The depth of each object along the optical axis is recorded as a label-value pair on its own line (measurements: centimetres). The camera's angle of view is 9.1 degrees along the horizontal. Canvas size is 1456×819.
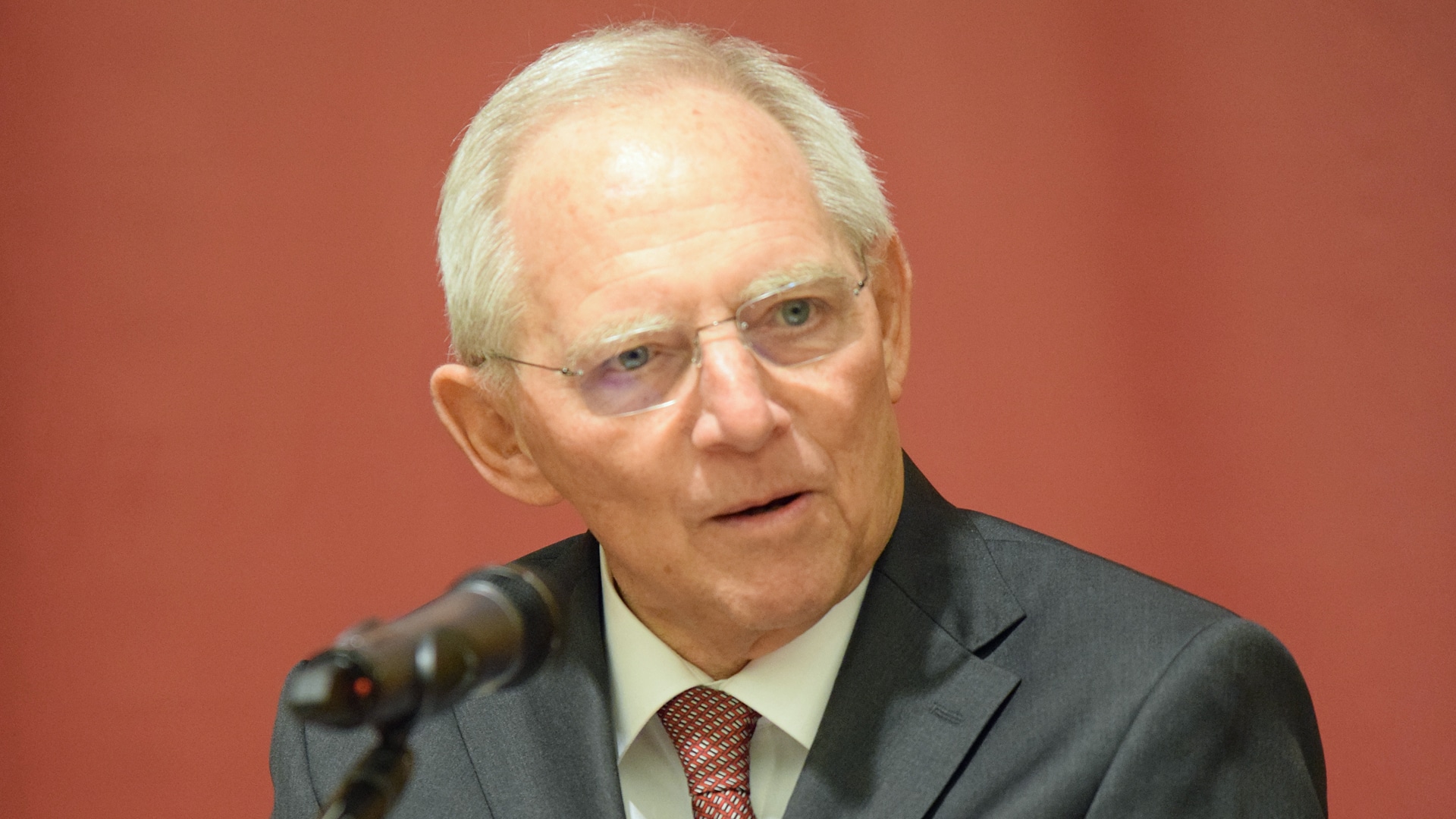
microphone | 318
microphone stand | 320
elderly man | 336
